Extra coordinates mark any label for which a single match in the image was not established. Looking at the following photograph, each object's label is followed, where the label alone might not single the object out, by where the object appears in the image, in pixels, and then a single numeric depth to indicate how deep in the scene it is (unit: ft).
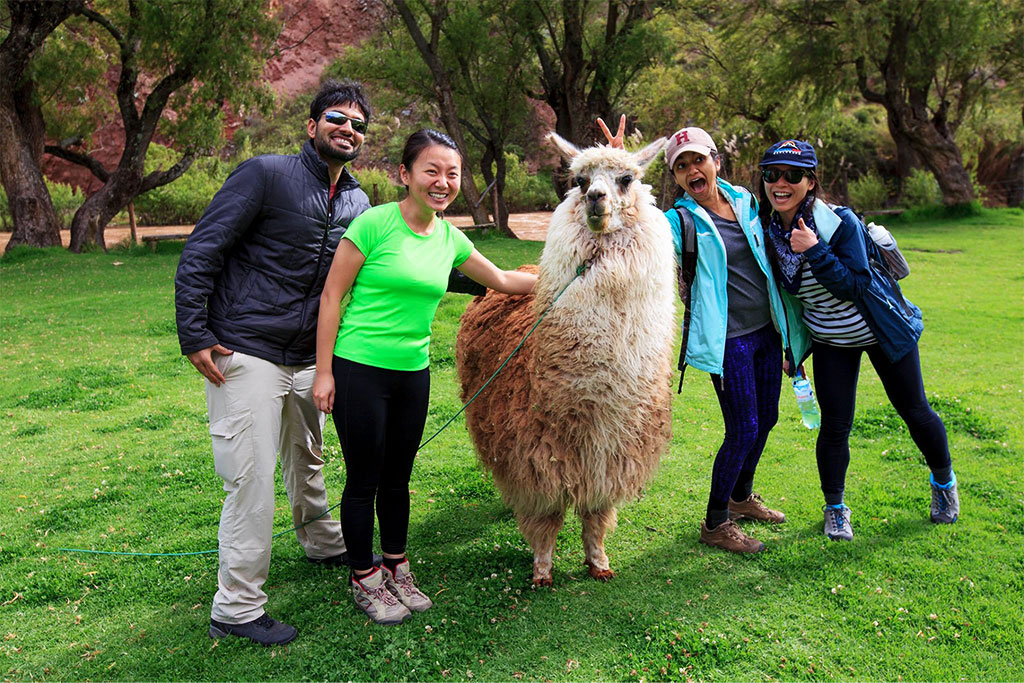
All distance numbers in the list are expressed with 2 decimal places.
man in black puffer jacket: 8.50
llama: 9.69
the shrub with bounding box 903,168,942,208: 63.21
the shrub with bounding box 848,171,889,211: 73.46
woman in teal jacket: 10.40
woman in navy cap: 10.43
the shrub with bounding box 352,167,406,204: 82.94
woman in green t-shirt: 8.58
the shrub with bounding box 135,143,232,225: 77.00
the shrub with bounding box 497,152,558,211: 87.66
